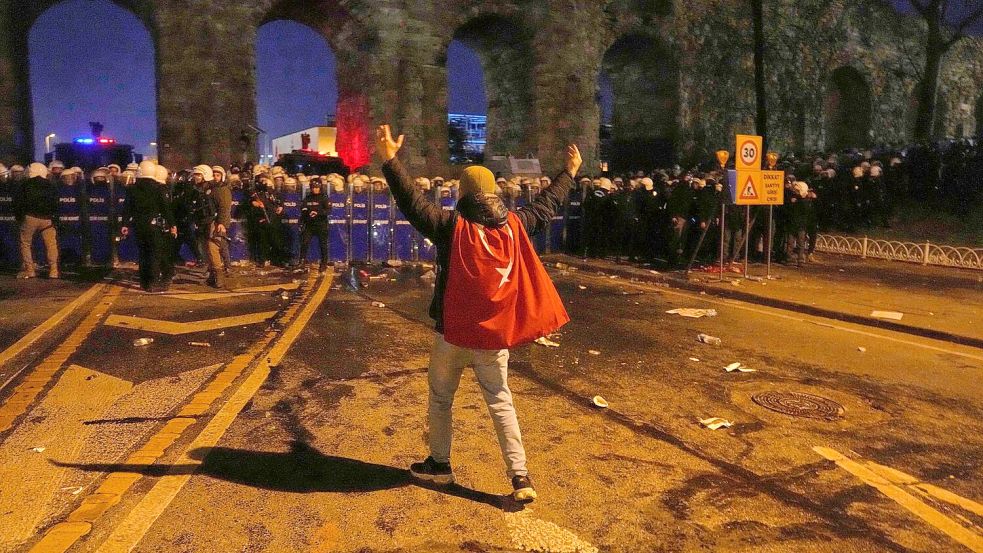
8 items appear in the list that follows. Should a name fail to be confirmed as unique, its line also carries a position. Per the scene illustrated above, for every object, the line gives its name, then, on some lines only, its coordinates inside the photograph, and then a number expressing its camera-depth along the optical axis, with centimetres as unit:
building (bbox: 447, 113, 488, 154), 4928
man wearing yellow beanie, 379
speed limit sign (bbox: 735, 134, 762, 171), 1269
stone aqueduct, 2144
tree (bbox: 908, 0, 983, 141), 2866
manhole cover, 584
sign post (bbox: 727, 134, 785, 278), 1276
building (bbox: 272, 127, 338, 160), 4209
